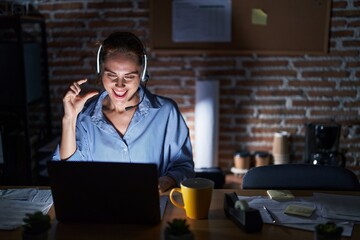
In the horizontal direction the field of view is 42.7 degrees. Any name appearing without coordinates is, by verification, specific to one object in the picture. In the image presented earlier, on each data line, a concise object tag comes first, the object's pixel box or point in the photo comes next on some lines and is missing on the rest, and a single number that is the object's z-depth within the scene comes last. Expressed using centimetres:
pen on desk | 130
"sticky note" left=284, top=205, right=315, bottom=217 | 133
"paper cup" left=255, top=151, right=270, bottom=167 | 310
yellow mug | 129
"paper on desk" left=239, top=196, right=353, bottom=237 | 127
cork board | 296
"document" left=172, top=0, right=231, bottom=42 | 298
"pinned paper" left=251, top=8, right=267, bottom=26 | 298
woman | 175
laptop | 119
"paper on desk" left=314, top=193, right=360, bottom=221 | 133
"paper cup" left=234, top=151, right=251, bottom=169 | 311
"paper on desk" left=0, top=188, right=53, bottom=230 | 131
